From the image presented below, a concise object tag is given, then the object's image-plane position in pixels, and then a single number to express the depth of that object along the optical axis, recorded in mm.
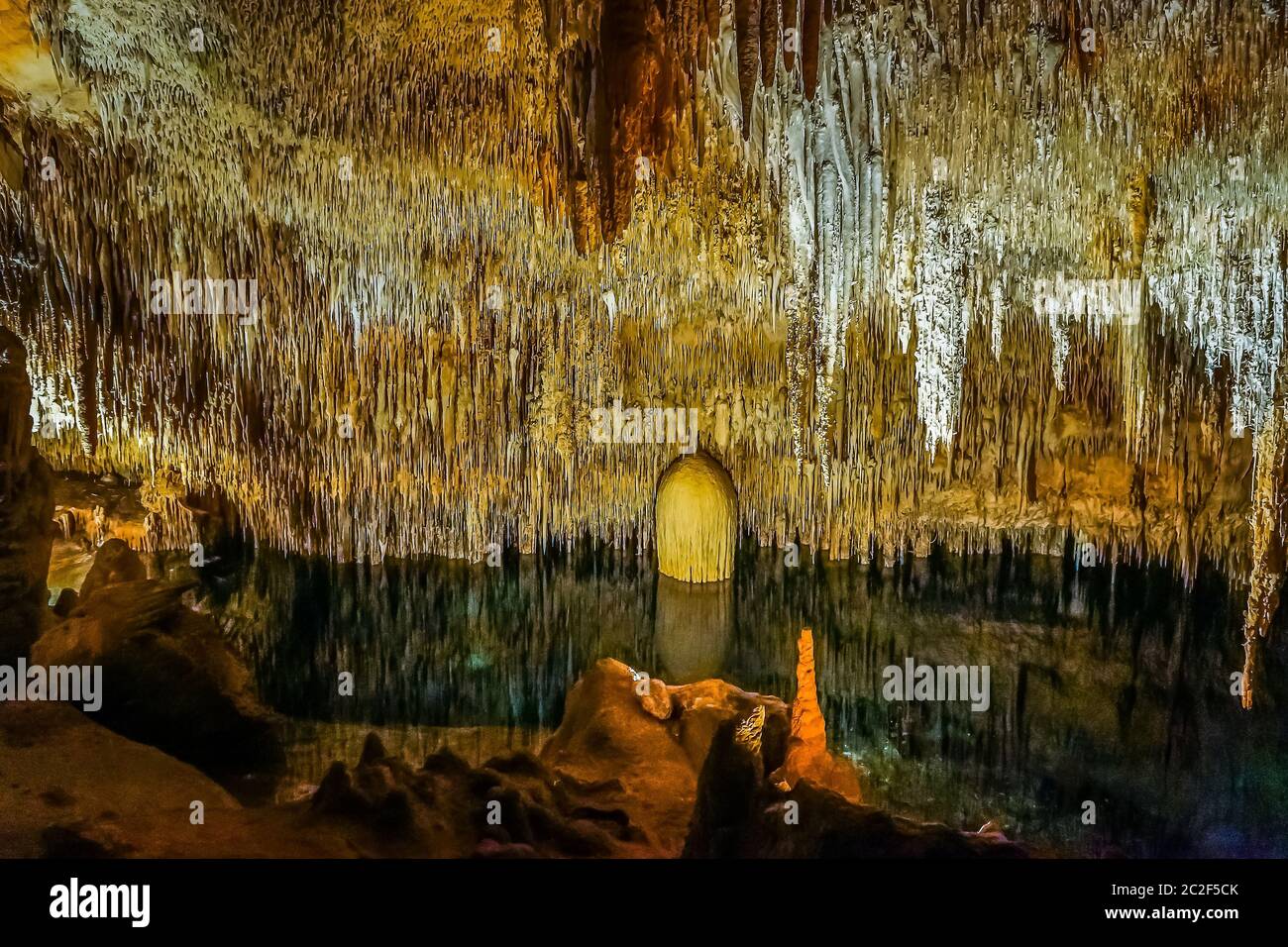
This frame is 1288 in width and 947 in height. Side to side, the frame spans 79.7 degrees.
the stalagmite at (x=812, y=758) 4660
